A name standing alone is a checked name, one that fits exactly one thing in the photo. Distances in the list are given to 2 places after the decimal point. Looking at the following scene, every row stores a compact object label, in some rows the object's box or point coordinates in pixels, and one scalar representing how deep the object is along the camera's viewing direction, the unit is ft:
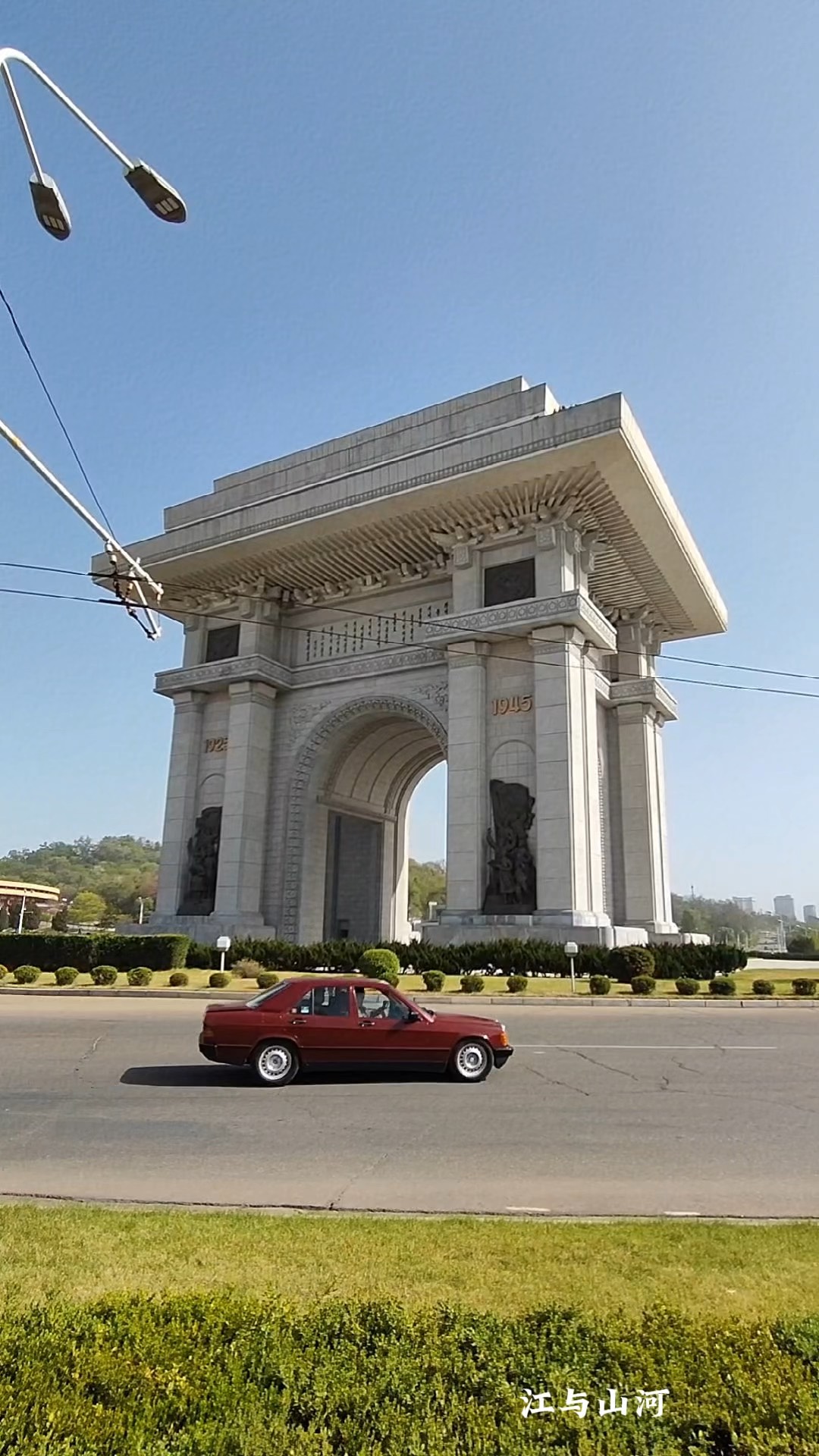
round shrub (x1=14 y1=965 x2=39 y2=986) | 71.31
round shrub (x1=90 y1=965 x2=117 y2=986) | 70.95
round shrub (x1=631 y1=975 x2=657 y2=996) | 65.41
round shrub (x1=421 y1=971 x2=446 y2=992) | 65.10
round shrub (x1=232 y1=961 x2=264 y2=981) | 75.92
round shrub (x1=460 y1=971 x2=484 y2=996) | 63.98
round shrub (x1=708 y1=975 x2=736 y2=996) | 65.82
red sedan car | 32.99
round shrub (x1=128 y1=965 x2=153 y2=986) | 70.03
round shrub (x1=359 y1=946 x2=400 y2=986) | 71.56
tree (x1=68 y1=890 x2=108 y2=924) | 278.87
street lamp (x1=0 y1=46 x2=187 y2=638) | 23.99
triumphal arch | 86.02
